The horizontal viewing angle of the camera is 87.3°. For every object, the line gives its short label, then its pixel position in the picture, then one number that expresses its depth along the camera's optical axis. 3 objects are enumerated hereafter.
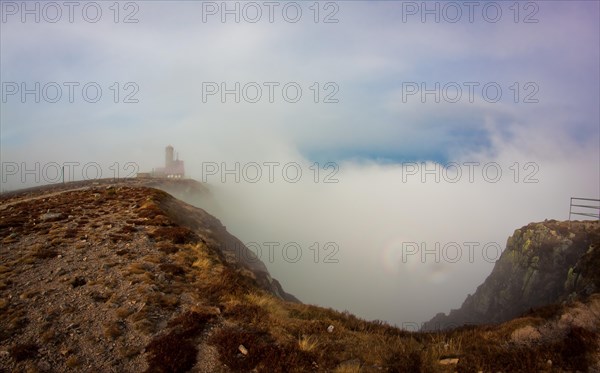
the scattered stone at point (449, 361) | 10.77
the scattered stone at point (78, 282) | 15.71
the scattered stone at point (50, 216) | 25.65
